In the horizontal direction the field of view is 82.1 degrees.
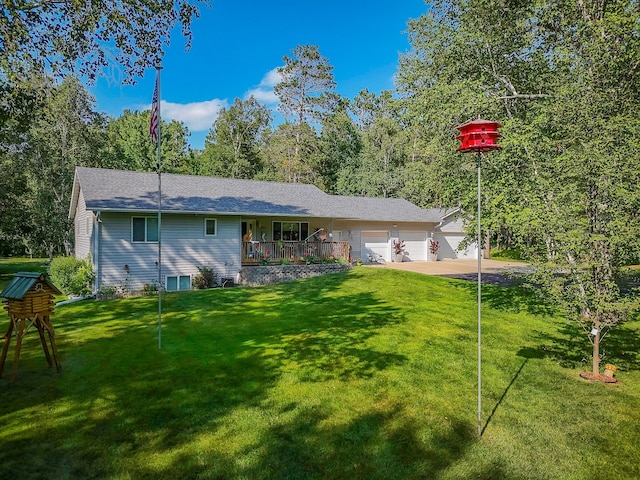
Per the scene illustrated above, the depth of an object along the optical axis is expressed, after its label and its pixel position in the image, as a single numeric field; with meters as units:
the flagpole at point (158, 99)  7.30
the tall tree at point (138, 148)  33.28
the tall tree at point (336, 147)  39.16
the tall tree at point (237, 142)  39.50
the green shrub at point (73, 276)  14.09
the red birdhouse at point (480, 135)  4.63
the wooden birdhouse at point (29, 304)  5.69
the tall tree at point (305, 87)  36.97
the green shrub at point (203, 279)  15.71
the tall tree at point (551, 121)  5.91
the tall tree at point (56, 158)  24.91
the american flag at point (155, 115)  7.38
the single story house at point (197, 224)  14.48
